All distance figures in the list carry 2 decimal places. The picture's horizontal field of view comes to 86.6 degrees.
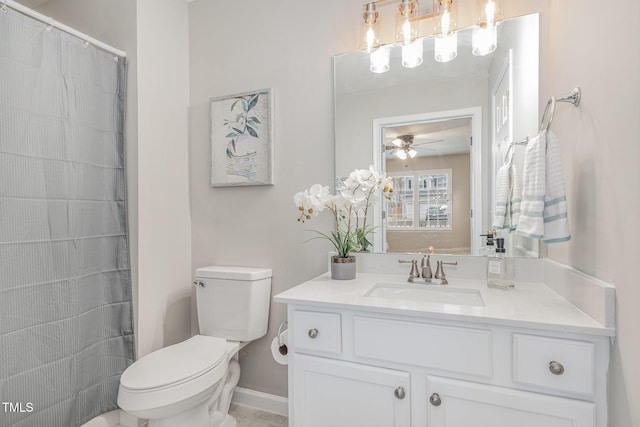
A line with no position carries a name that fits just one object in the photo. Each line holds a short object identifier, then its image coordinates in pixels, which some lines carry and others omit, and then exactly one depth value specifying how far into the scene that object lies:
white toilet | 1.36
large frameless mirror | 1.50
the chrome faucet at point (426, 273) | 1.50
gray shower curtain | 1.38
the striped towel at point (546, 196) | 1.11
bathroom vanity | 0.93
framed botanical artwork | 1.95
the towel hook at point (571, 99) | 1.11
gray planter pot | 1.58
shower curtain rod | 1.40
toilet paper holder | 1.50
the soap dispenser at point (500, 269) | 1.39
